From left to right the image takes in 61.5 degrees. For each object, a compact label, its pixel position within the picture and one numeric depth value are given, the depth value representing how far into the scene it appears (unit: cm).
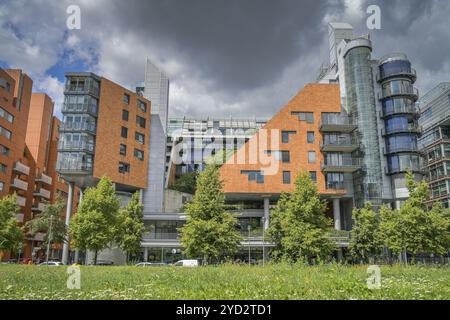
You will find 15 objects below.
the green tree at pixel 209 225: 3134
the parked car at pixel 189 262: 3597
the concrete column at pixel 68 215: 5169
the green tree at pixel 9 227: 3894
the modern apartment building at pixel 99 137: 5047
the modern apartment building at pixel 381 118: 4747
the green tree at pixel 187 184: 7181
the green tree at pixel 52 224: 5138
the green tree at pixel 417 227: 3119
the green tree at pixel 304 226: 3288
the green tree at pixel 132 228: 4112
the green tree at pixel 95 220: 3344
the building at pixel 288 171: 4866
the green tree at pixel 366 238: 3962
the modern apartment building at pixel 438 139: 6219
